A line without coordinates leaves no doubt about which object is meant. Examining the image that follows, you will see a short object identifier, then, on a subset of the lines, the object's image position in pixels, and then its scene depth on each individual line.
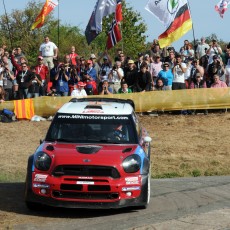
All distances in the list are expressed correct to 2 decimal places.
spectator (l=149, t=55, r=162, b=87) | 24.12
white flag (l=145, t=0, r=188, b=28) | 24.14
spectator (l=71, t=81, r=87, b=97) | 23.56
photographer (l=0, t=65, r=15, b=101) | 24.13
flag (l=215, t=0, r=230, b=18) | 25.54
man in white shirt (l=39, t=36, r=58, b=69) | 25.42
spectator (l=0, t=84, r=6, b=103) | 23.81
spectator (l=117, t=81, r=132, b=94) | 23.91
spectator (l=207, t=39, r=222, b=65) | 24.75
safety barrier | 23.84
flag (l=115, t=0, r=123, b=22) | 25.92
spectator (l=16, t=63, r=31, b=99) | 23.80
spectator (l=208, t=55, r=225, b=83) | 23.56
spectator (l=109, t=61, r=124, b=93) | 24.05
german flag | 23.98
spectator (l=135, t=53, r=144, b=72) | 24.64
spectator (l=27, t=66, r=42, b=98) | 23.84
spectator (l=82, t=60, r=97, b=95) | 24.06
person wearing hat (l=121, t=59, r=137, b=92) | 23.86
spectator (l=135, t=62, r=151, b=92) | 23.58
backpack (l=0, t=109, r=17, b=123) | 23.39
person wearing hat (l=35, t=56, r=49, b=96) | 24.52
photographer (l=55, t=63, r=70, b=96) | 23.83
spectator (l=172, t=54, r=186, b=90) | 23.47
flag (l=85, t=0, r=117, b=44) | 25.73
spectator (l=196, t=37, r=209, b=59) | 25.78
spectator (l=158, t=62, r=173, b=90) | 23.48
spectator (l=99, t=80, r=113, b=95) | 23.62
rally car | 11.30
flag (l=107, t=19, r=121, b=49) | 25.98
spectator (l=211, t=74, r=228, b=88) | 23.83
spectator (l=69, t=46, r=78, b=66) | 25.30
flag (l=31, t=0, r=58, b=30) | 26.16
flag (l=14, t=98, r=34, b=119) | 23.69
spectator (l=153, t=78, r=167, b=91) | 23.89
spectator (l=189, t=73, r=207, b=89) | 24.04
